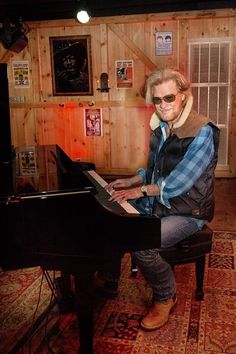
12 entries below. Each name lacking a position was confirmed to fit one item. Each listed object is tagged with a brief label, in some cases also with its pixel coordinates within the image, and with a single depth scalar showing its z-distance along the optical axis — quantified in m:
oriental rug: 2.07
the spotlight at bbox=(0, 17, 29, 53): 5.68
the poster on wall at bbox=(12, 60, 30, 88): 6.37
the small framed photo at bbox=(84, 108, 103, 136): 6.25
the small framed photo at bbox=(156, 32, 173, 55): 5.82
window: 5.71
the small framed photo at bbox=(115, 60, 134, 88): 6.02
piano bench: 2.23
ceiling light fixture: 5.30
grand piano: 1.60
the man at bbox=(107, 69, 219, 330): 2.12
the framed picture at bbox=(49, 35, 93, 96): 6.07
